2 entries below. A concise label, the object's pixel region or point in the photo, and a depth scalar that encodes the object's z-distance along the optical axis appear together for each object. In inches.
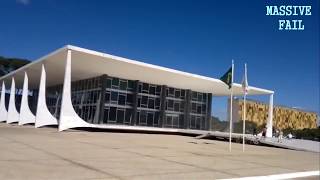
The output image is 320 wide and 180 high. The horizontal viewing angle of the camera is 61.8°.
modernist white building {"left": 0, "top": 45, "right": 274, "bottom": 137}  914.8
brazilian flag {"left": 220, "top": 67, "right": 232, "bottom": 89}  554.9
